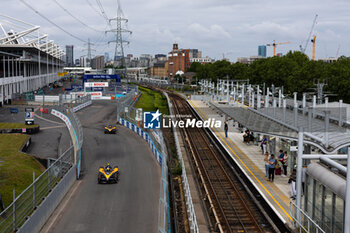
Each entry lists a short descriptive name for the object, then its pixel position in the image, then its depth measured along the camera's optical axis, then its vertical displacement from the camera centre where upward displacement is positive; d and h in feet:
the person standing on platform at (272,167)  66.18 -13.44
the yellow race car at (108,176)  68.85 -15.79
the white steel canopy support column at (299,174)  44.93 -9.90
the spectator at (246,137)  105.56 -13.44
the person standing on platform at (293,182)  52.59 -13.59
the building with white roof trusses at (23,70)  224.12 +12.34
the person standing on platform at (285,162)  72.33 -13.87
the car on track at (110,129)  124.25 -13.91
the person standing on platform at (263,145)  91.61 -13.44
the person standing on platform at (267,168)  68.51 -14.22
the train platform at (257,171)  55.75 -16.18
